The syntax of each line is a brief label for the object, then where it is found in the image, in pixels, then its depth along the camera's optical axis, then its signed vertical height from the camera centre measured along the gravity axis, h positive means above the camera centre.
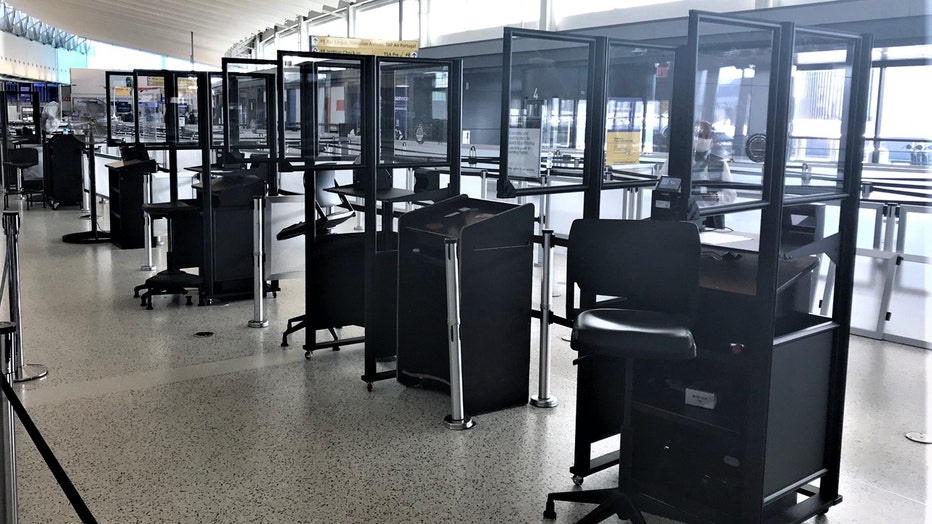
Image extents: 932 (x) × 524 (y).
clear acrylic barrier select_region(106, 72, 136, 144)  9.28 +0.33
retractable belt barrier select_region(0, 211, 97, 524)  1.78 -0.75
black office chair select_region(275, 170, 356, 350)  5.12 -0.53
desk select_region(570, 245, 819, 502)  2.72 -0.82
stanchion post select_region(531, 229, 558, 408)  4.07 -1.01
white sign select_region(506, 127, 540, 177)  3.89 -0.02
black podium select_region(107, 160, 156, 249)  8.31 -0.71
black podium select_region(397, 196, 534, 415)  3.84 -0.75
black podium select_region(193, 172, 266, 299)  6.29 -0.74
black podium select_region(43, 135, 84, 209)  11.64 -0.46
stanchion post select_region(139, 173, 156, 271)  7.32 -0.62
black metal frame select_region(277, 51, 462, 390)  4.34 -0.11
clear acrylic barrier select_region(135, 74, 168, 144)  8.01 +0.33
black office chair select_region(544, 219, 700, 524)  2.52 -0.49
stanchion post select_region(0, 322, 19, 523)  2.01 -0.82
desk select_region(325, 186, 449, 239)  4.52 -0.29
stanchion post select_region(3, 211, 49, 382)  4.34 -0.90
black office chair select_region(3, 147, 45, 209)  11.95 -0.37
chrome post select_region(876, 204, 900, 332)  5.52 -0.77
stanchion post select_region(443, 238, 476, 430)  3.64 -0.89
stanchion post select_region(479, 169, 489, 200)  8.46 -0.44
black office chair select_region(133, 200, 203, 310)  6.26 -0.90
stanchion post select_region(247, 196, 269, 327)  5.59 -0.90
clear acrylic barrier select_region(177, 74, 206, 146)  7.68 +0.30
